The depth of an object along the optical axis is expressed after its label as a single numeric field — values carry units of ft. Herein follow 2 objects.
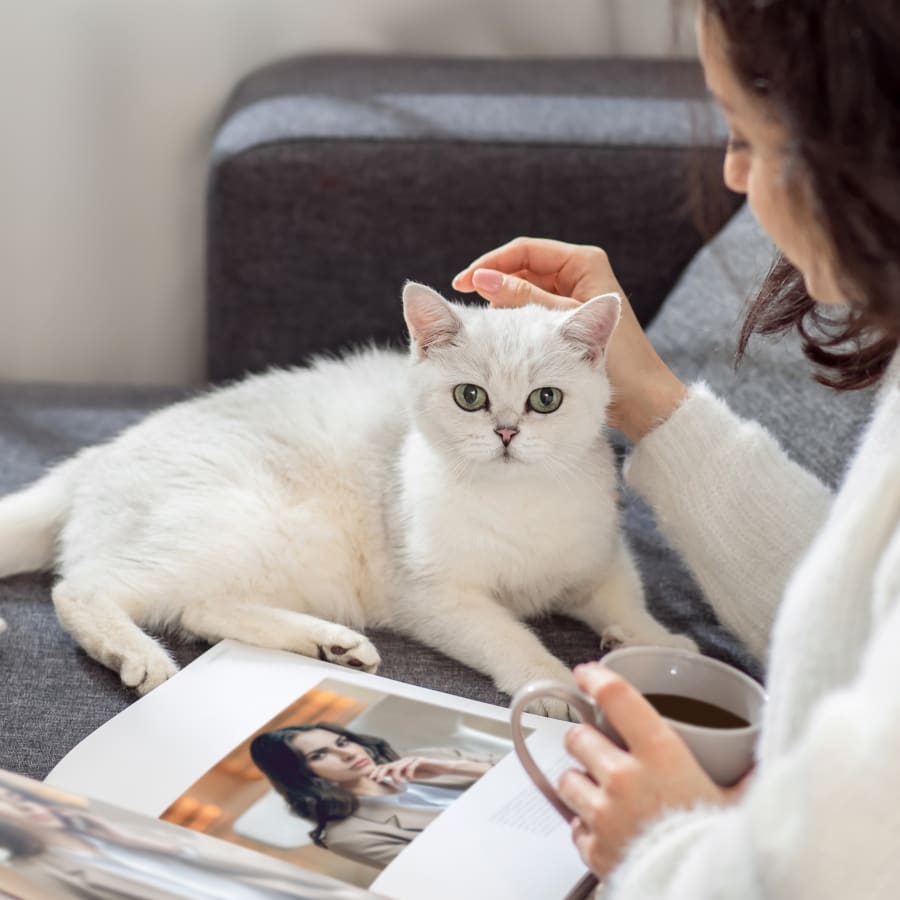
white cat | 3.98
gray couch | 5.70
